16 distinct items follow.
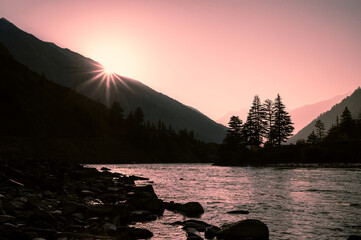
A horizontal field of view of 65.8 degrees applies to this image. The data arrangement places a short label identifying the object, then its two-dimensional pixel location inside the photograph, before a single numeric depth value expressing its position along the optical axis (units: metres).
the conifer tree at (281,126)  87.94
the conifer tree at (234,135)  92.94
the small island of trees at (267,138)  71.88
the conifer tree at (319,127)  112.38
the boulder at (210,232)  10.19
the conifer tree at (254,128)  90.56
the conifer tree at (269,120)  89.38
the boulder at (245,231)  9.78
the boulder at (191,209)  14.43
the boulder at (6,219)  8.09
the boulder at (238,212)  14.27
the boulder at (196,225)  11.09
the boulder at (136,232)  9.77
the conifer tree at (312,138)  111.34
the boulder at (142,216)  12.59
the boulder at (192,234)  9.66
